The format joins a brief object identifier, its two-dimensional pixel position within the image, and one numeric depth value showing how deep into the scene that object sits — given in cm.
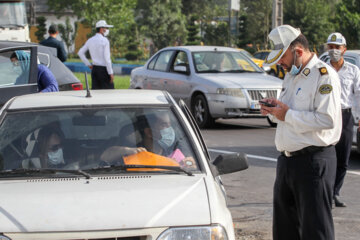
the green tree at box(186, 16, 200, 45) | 7319
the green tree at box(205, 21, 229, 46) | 6195
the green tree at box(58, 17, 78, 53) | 7131
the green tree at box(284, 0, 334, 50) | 5241
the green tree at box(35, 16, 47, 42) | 7550
